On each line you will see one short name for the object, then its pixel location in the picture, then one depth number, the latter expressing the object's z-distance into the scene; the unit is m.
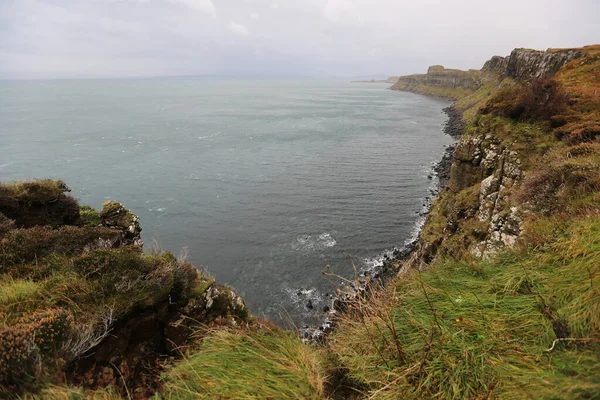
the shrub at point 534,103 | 19.03
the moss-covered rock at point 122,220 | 14.94
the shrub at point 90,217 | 15.42
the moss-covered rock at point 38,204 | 13.54
